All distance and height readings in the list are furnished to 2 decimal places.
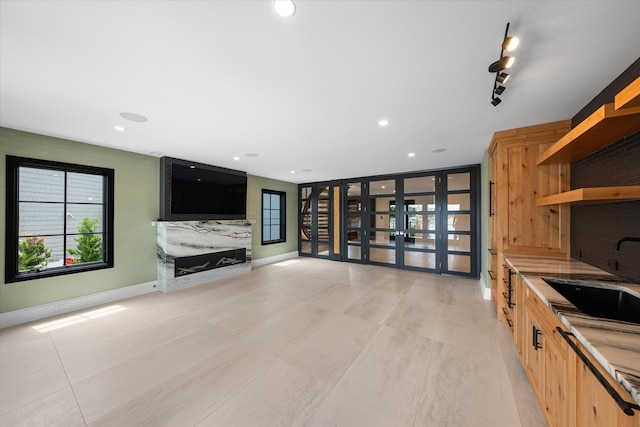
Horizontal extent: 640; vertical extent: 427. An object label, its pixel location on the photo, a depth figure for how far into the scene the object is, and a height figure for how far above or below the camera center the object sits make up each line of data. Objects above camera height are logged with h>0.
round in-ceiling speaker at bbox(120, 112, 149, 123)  2.57 +1.10
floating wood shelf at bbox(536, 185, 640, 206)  1.56 +0.16
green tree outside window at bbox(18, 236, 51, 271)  3.22 -0.59
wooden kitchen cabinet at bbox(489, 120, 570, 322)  2.73 +0.27
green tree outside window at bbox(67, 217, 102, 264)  3.74 -0.50
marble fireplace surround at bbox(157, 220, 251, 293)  4.34 -0.65
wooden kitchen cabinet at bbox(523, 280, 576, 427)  1.21 -0.92
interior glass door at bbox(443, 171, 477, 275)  5.21 -0.16
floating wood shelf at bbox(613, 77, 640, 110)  1.20 +0.66
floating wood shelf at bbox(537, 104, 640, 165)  1.44 +0.63
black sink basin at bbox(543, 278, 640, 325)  1.56 -0.61
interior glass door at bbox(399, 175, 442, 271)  5.66 -0.17
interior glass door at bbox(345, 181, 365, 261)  6.95 -0.20
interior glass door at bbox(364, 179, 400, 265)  6.27 -0.18
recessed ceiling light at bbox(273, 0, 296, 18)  1.18 +1.08
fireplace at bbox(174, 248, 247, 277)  4.55 -1.03
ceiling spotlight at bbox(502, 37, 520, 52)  1.33 +1.01
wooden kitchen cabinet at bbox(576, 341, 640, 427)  0.81 -0.74
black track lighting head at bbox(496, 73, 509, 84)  1.65 +1.00
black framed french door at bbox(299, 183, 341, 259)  7.33 -0.20
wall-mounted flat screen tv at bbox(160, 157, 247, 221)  4.48 +0.49
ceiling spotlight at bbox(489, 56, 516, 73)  1.52 +1.01
